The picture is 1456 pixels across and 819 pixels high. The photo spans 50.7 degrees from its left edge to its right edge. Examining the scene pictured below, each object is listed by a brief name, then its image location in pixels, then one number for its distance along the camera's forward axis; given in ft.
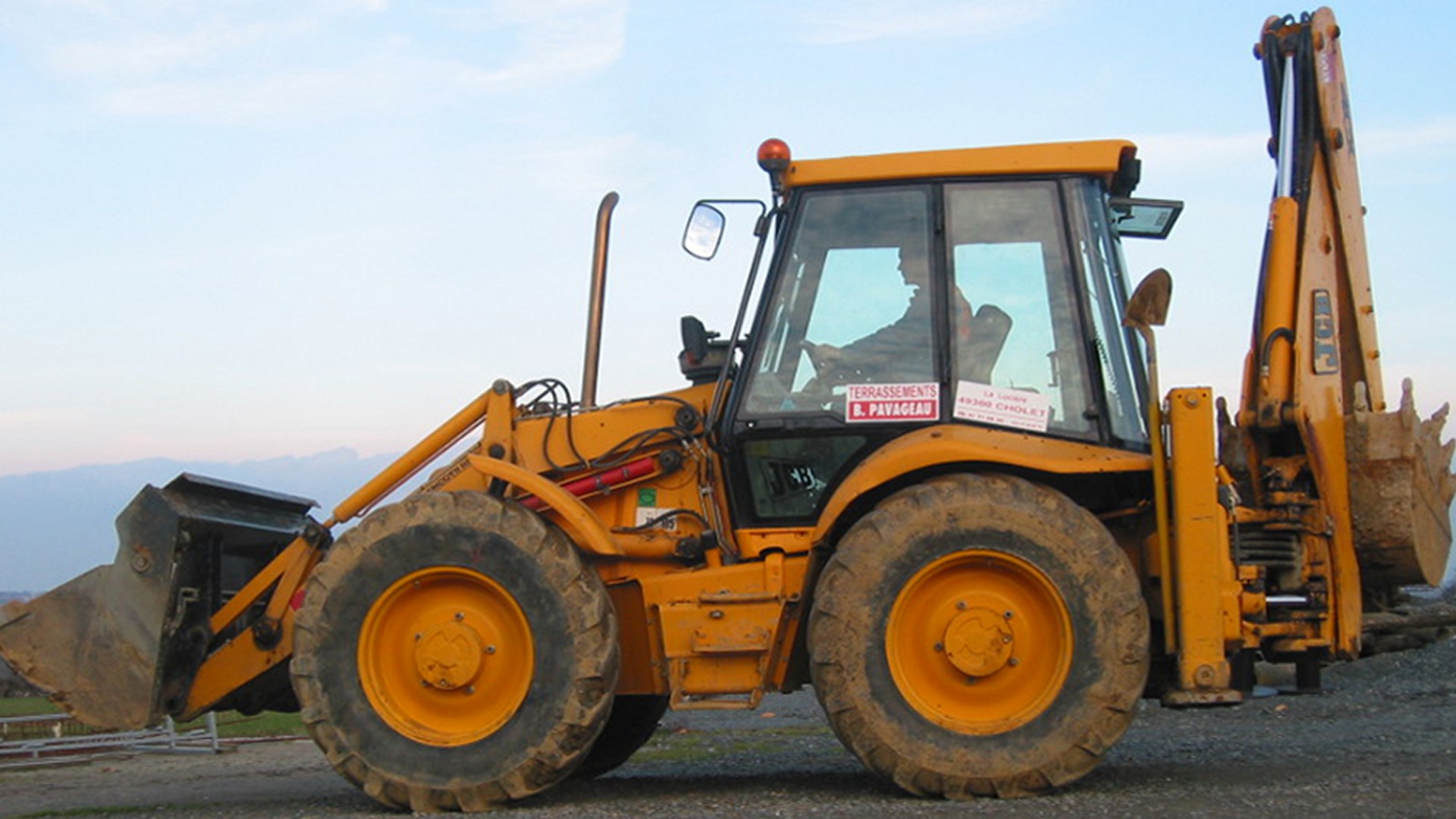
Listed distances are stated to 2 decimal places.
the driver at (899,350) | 22.52
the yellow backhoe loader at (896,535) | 21.04
